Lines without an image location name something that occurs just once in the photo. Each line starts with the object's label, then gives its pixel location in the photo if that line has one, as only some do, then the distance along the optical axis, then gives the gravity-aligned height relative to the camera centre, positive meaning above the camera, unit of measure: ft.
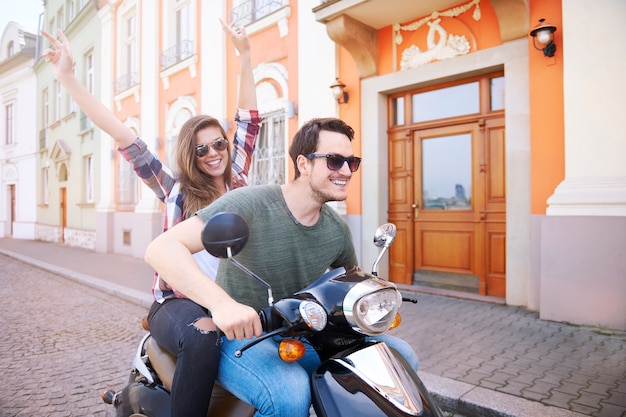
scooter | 4.27 -1.30
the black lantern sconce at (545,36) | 17.70 +6.80
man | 4.77 -0.48
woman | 5.37 +0.71
